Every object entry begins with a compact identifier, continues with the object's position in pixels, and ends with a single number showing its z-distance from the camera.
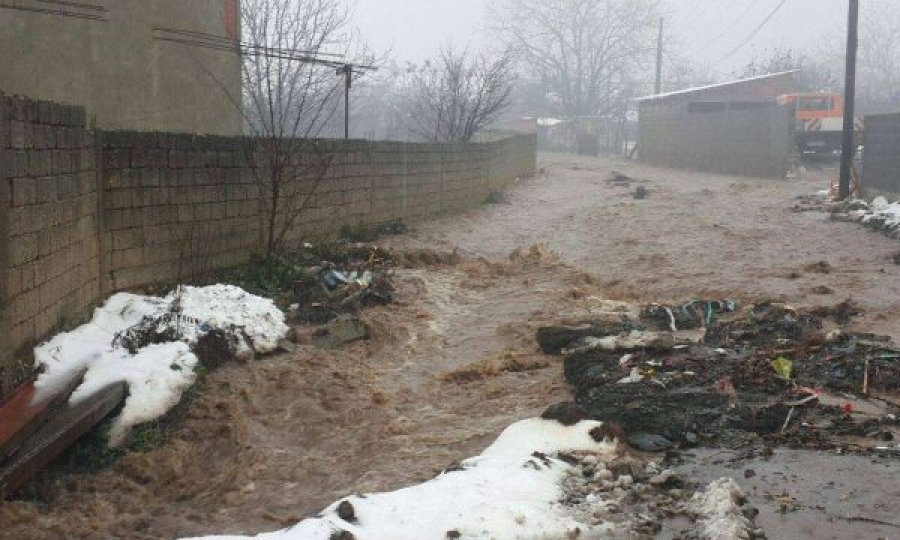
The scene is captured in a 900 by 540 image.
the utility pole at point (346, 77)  12.98
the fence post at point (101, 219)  7.18
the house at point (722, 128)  27.31
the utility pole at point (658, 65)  50.76
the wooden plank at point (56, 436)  4.41
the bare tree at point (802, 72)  50.25
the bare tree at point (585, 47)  60.25
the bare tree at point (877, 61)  69.07
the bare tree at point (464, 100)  23.45
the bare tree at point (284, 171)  9.88
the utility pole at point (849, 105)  18.70
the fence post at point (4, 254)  5.01
